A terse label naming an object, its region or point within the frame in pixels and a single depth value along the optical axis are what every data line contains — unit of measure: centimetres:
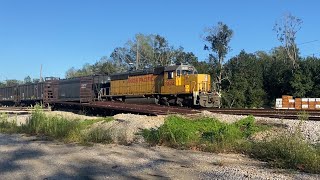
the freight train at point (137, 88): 1974
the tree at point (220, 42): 4549
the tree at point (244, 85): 3307
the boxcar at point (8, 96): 3297
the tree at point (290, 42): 4075
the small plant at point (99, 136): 894
